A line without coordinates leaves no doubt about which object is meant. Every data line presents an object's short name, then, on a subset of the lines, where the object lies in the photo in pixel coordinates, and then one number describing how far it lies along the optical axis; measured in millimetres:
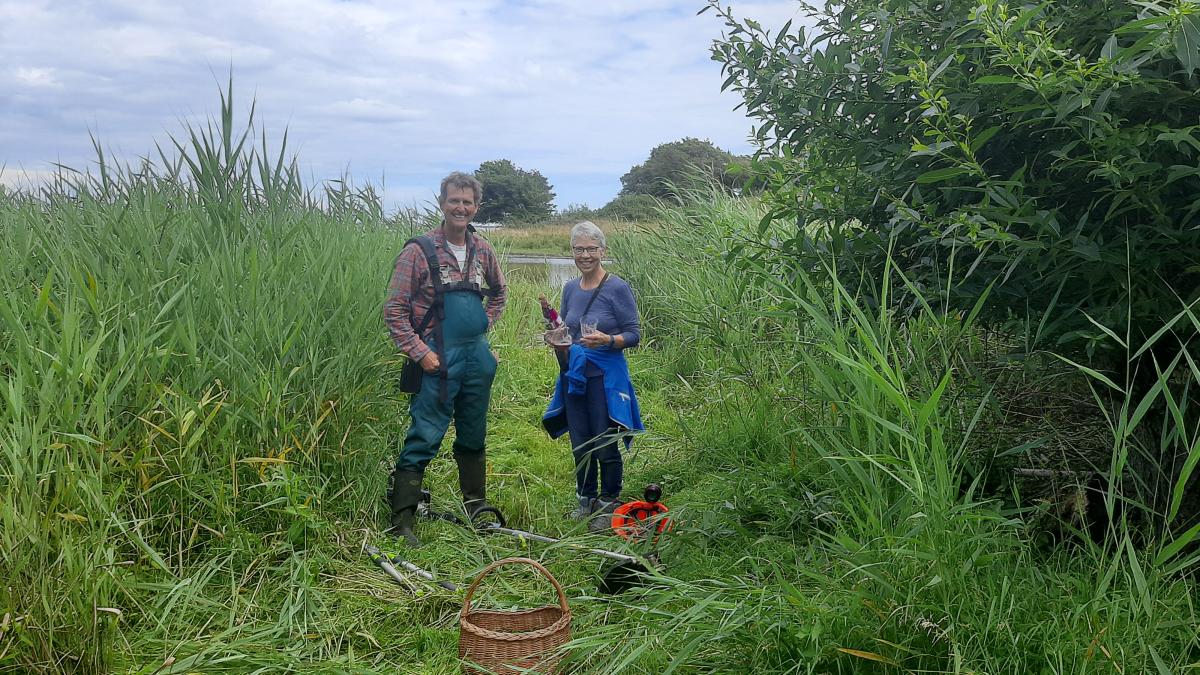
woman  5109
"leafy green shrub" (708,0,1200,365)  2561
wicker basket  3074
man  4680
